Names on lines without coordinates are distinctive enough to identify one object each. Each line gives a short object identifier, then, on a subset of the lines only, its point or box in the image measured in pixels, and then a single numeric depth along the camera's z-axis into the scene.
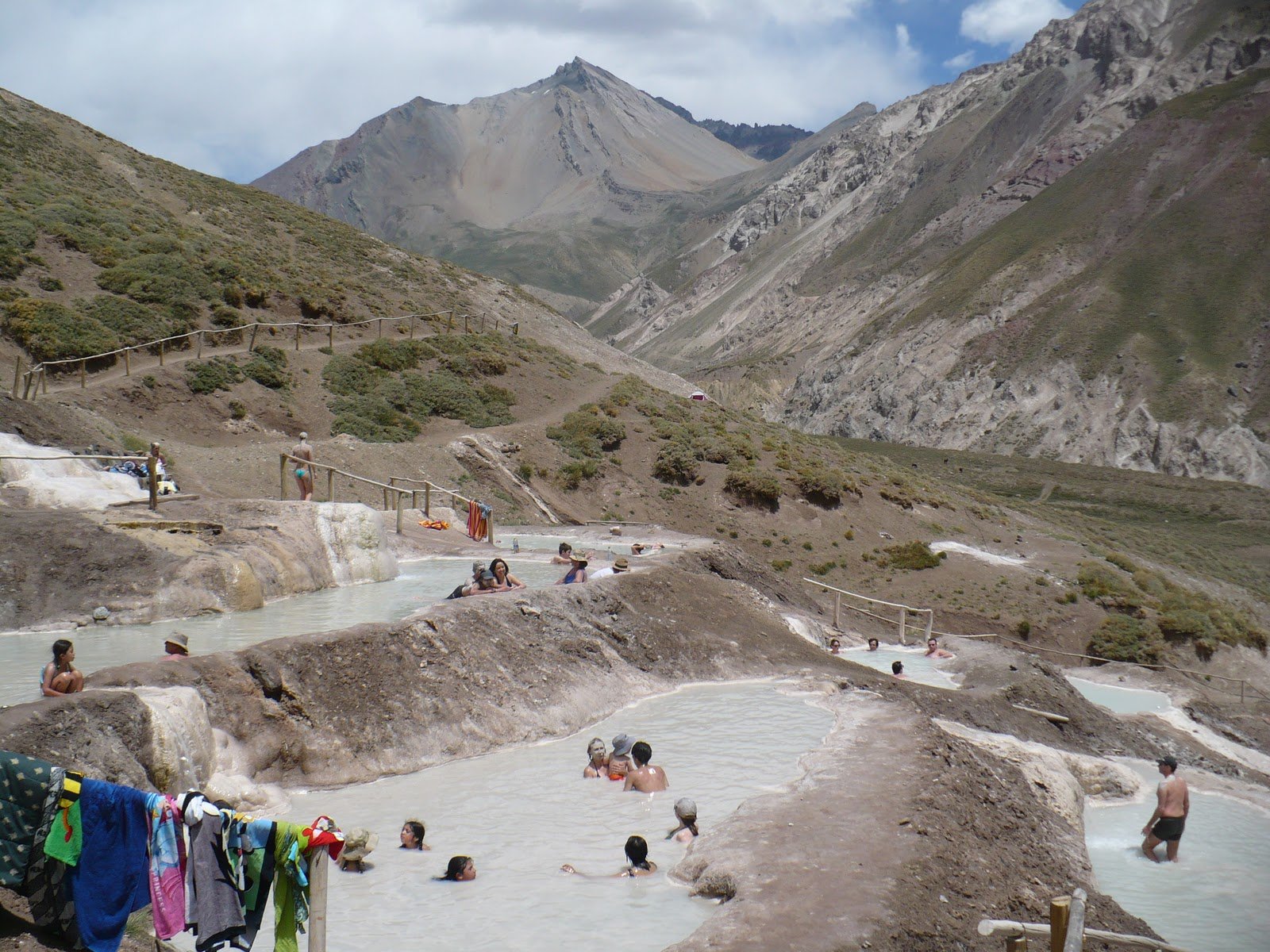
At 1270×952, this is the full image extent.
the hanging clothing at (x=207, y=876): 6.49
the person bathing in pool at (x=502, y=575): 16.50
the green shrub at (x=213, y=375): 36.19
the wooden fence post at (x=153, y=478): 16.33
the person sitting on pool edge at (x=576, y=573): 17.80
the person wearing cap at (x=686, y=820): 10.18
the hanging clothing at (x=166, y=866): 6.50
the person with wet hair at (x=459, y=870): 9.16
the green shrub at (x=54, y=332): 34.44
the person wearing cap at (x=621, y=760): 12.04
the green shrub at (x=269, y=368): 38.72
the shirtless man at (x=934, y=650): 24.52
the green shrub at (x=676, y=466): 41.09
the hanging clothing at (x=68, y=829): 6.48
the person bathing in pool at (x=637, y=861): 9.45
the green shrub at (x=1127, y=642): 31.73
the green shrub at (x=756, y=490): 40.25
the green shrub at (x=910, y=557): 37.28
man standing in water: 12.77
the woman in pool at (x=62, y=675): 9.40
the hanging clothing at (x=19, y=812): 6.48
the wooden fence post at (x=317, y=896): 6.34
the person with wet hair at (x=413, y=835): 9.62
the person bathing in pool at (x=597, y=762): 12.11
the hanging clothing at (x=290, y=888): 6.42
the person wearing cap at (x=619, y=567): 18.56
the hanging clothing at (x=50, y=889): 6.49
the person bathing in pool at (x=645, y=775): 11.66
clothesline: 6.48
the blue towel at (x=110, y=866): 6.52
